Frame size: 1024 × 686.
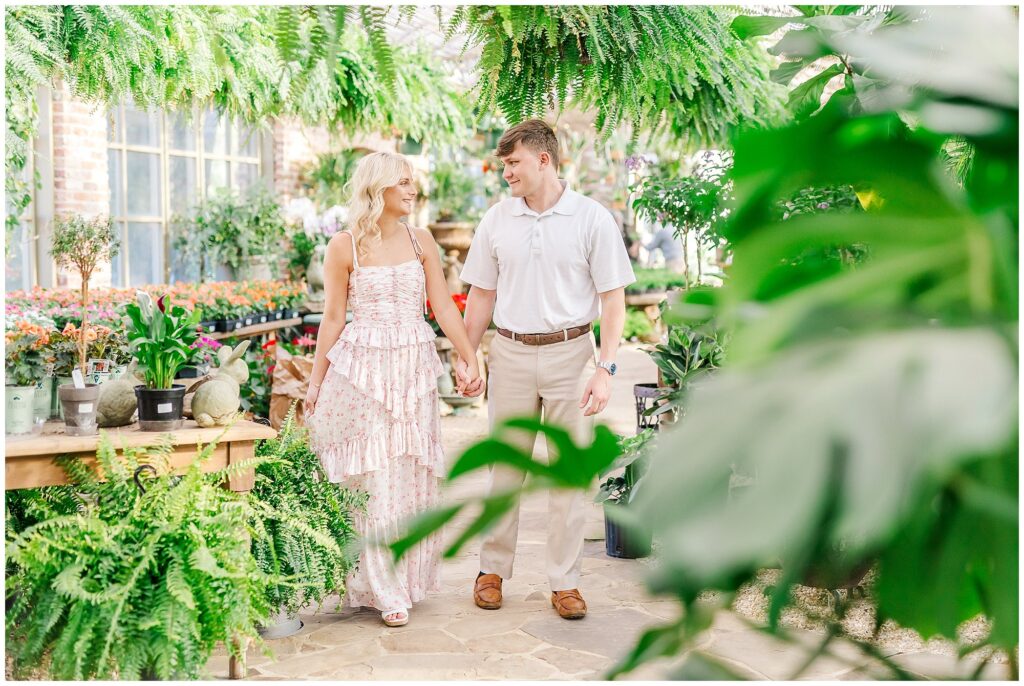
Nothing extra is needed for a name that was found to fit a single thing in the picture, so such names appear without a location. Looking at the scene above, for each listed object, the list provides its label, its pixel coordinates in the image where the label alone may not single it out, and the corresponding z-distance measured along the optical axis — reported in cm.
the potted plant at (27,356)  301
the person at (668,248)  1469
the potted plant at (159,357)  269
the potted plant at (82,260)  253
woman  322
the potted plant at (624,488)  353
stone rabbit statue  273
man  326
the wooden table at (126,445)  241
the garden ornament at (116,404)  273
